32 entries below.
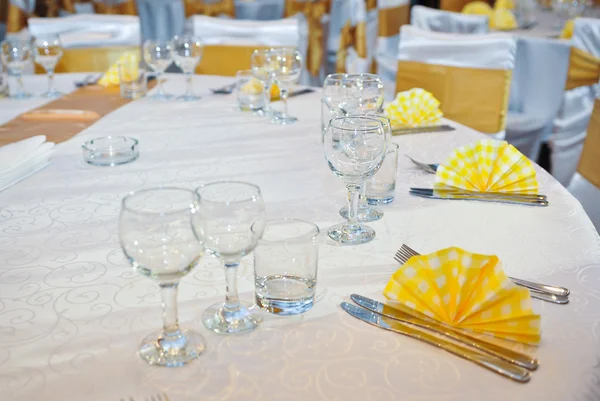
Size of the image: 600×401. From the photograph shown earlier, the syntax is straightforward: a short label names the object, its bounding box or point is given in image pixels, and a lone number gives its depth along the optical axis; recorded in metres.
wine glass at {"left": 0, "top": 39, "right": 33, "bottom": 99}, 1.86
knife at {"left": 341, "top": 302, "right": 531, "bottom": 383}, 0.64
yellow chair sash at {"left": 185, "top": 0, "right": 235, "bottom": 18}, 3.99
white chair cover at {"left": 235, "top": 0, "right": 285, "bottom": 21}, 3.99
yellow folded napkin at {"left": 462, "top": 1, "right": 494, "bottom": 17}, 3.95
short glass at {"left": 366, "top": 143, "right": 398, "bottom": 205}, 1.10
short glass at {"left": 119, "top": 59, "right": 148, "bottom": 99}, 1.89
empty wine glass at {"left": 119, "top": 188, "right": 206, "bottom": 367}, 0.64
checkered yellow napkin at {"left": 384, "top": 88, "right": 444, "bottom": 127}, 1.52
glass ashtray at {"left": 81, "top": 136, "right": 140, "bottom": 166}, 1.33
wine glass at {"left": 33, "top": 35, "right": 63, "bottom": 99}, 1.90
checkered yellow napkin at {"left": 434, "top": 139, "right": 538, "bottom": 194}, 1.12
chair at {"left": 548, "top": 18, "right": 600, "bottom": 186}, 2.61
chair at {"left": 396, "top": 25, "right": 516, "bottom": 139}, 2.09
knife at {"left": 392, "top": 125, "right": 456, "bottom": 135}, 1.50
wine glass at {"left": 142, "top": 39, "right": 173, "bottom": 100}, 1.83
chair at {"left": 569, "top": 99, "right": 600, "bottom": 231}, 1.69
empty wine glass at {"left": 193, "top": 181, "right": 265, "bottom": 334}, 0.67
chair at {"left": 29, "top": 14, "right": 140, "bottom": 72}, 2.58
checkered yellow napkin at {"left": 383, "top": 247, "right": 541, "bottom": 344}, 0.70
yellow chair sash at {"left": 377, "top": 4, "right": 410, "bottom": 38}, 3.98
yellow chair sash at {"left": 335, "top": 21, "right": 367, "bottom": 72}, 4.05
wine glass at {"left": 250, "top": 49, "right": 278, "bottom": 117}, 1.58
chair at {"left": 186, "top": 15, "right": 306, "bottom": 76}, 2.55
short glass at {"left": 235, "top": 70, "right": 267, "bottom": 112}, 1.76
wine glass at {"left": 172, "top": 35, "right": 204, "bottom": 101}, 1.84
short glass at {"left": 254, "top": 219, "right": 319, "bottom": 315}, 0.76
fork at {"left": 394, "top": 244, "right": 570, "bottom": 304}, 0.78
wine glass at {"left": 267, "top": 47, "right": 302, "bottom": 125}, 1.57
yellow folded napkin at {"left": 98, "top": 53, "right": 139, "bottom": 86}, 2.02
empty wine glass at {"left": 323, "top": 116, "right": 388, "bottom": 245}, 0.92
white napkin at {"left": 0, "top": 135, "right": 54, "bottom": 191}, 1.19
